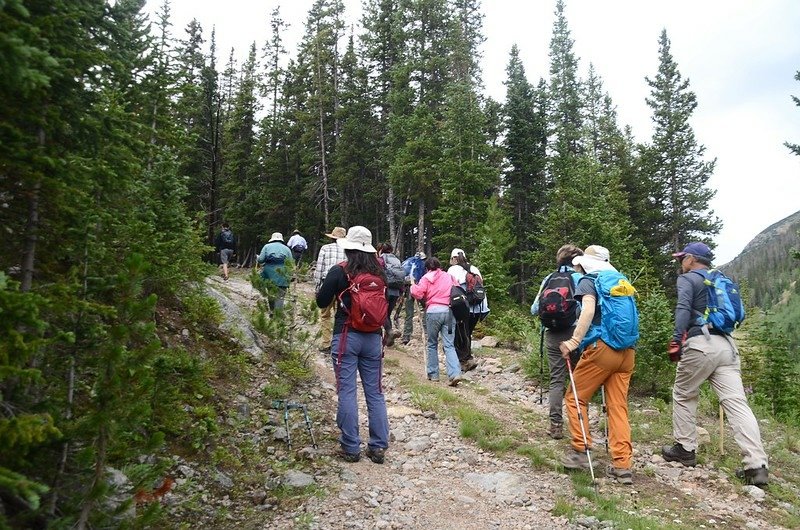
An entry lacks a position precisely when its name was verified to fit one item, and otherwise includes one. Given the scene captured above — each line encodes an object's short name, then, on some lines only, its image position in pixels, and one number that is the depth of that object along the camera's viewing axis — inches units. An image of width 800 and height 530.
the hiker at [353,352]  210.2
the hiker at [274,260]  371.9
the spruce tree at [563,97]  1378.0
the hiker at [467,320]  390.6
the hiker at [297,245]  628.7
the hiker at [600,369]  207.2
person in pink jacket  365.2
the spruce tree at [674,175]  1210.6
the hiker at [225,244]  714.2
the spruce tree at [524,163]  1325.0
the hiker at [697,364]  219.8
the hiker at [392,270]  421.1
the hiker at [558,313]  254.5
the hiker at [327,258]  351.6
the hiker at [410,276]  520.9
